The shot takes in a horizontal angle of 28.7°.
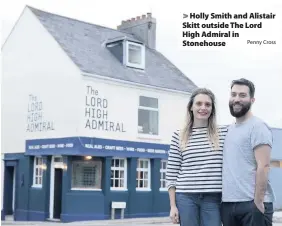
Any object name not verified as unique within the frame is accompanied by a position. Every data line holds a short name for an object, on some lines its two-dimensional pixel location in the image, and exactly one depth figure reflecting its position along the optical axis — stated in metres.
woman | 4.11
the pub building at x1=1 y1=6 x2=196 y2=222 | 18.47
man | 3.92
